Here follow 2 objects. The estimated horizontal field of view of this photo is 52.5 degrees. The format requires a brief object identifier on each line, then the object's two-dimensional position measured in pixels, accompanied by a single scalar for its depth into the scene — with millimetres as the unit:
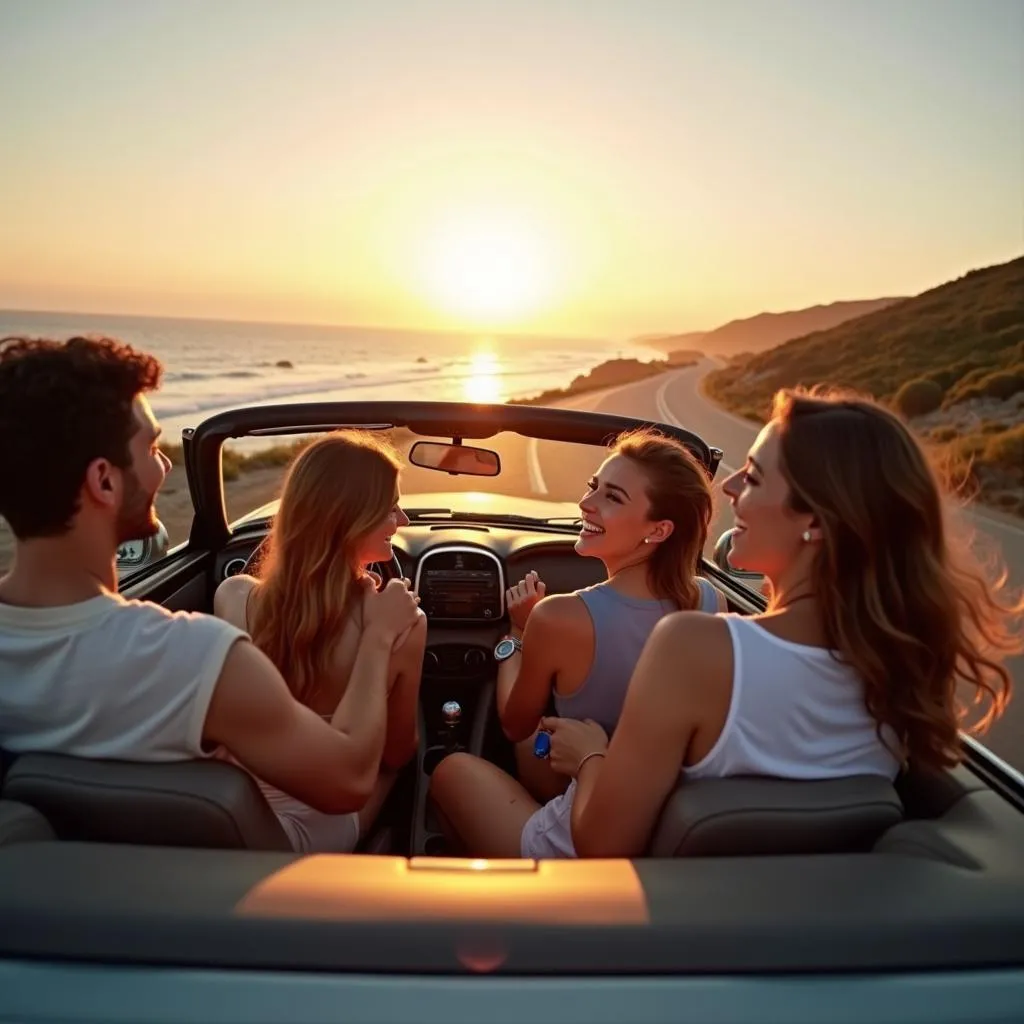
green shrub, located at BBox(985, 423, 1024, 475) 20531
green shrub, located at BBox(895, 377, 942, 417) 38625
